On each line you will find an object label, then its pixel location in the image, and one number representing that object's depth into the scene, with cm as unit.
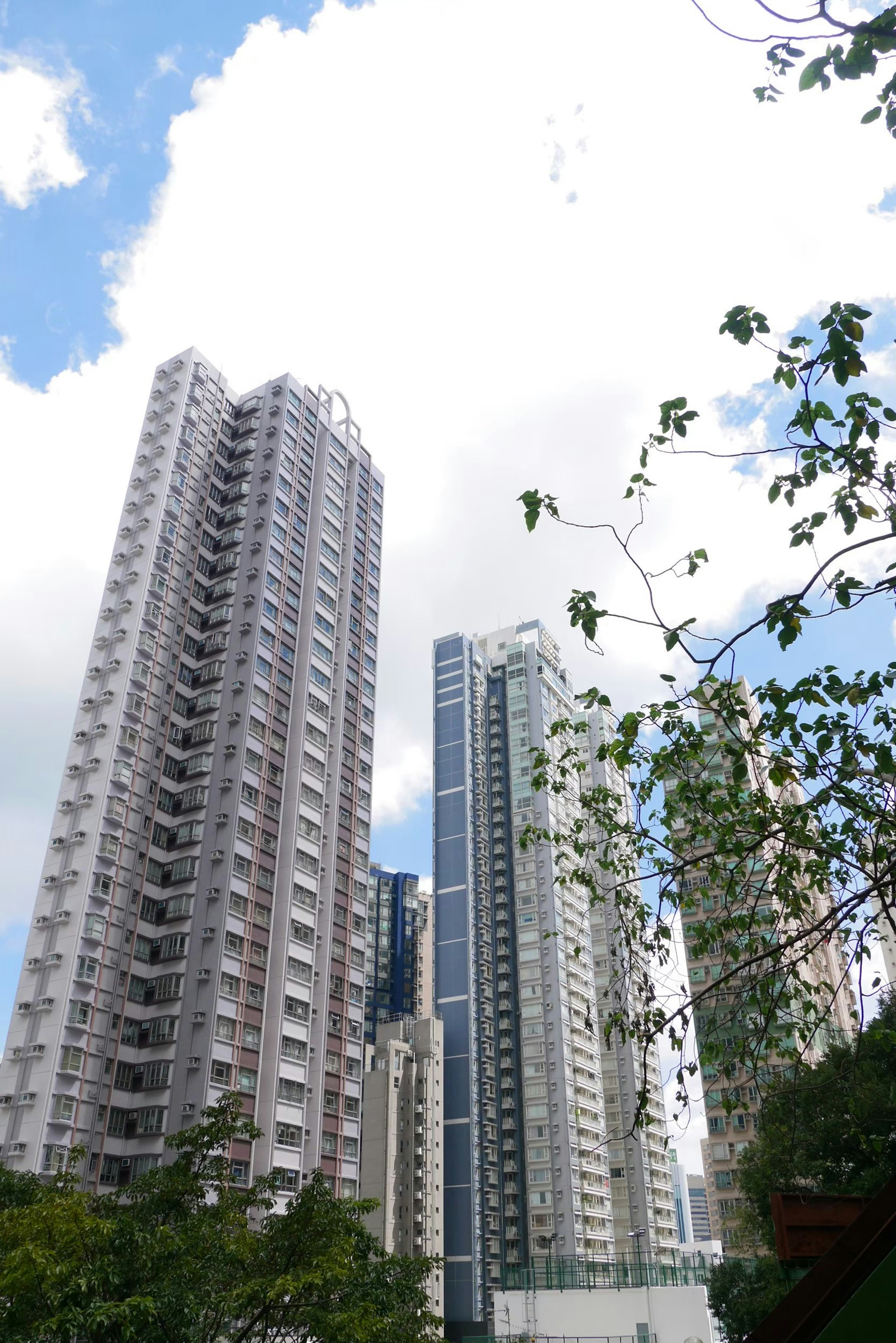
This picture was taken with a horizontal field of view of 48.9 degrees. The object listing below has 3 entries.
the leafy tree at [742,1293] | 2952
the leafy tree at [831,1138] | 2245
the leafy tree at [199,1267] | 1340
